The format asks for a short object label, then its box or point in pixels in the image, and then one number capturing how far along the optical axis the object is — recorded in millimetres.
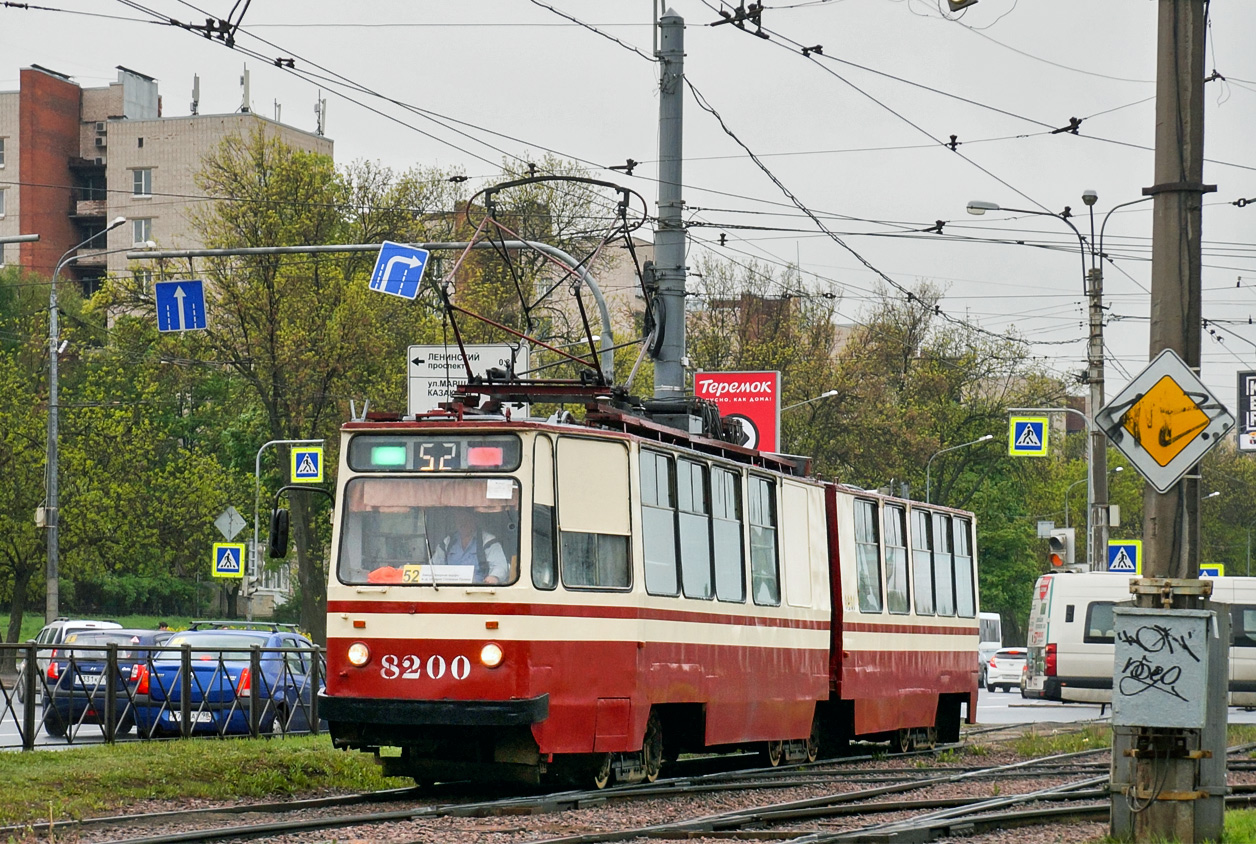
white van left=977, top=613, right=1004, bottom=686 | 72000
